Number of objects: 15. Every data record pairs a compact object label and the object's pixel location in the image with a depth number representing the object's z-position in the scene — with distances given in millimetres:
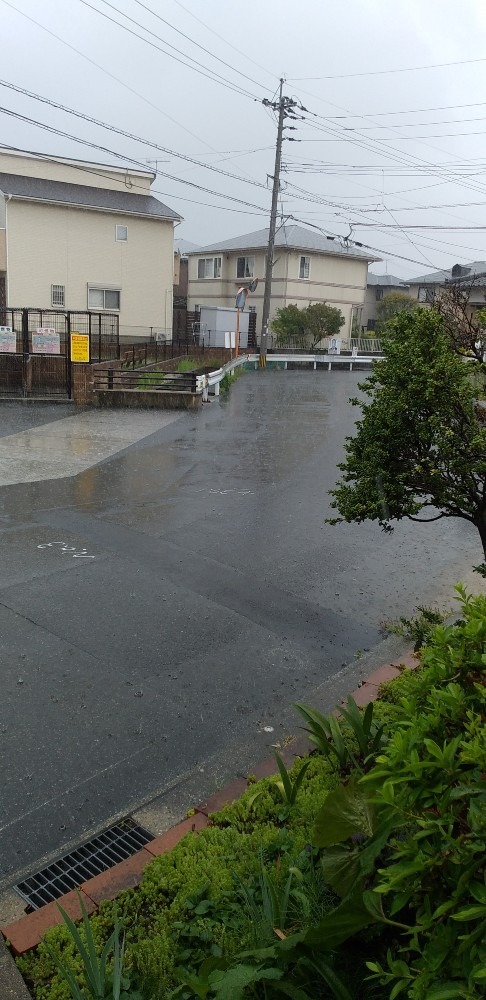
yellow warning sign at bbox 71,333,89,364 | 19266
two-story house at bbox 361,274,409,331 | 59969
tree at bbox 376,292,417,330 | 51094
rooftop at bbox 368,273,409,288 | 63556
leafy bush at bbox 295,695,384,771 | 3303
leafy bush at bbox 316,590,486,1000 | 1640
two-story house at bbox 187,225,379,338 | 46188
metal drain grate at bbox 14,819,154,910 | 3139
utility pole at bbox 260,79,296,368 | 37188
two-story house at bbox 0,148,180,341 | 31250
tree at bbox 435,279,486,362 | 5156
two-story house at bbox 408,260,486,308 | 47434
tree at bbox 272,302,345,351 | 42375
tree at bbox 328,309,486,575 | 4789
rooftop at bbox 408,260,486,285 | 47281
